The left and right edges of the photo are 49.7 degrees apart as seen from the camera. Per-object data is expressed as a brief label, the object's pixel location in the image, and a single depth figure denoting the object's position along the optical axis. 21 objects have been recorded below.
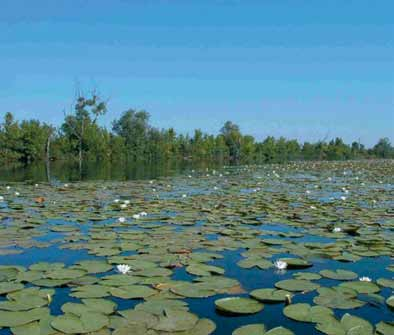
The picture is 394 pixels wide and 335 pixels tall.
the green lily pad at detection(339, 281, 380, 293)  3.01
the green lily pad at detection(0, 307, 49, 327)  2.36
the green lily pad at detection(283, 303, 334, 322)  2.48
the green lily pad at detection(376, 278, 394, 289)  3.13
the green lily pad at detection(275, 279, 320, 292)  3.02
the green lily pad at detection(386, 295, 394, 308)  2.73
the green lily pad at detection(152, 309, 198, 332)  2.32
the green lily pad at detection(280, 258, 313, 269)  3.64
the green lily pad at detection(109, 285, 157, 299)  2.83
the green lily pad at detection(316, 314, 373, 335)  2.28
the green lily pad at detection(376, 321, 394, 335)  2.29
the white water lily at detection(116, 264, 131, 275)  3.32
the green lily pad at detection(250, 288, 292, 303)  2.82
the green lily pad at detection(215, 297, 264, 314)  2.64
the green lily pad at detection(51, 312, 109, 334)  2.27
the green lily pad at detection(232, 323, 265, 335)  2.26
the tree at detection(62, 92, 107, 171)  35.69
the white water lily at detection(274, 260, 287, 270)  3.47
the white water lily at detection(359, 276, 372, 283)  3.18
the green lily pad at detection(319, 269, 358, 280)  3.29
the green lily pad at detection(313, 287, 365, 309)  2.72
